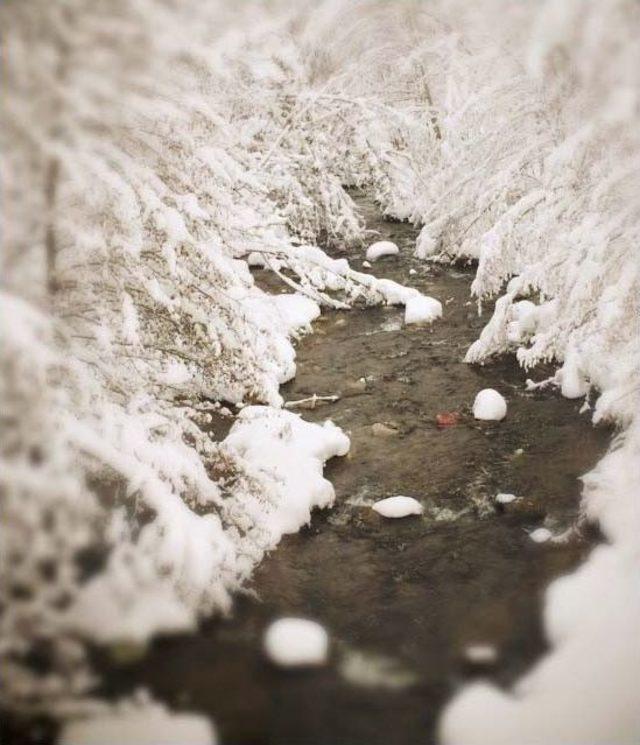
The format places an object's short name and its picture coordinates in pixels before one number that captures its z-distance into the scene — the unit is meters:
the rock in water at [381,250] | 11.51
